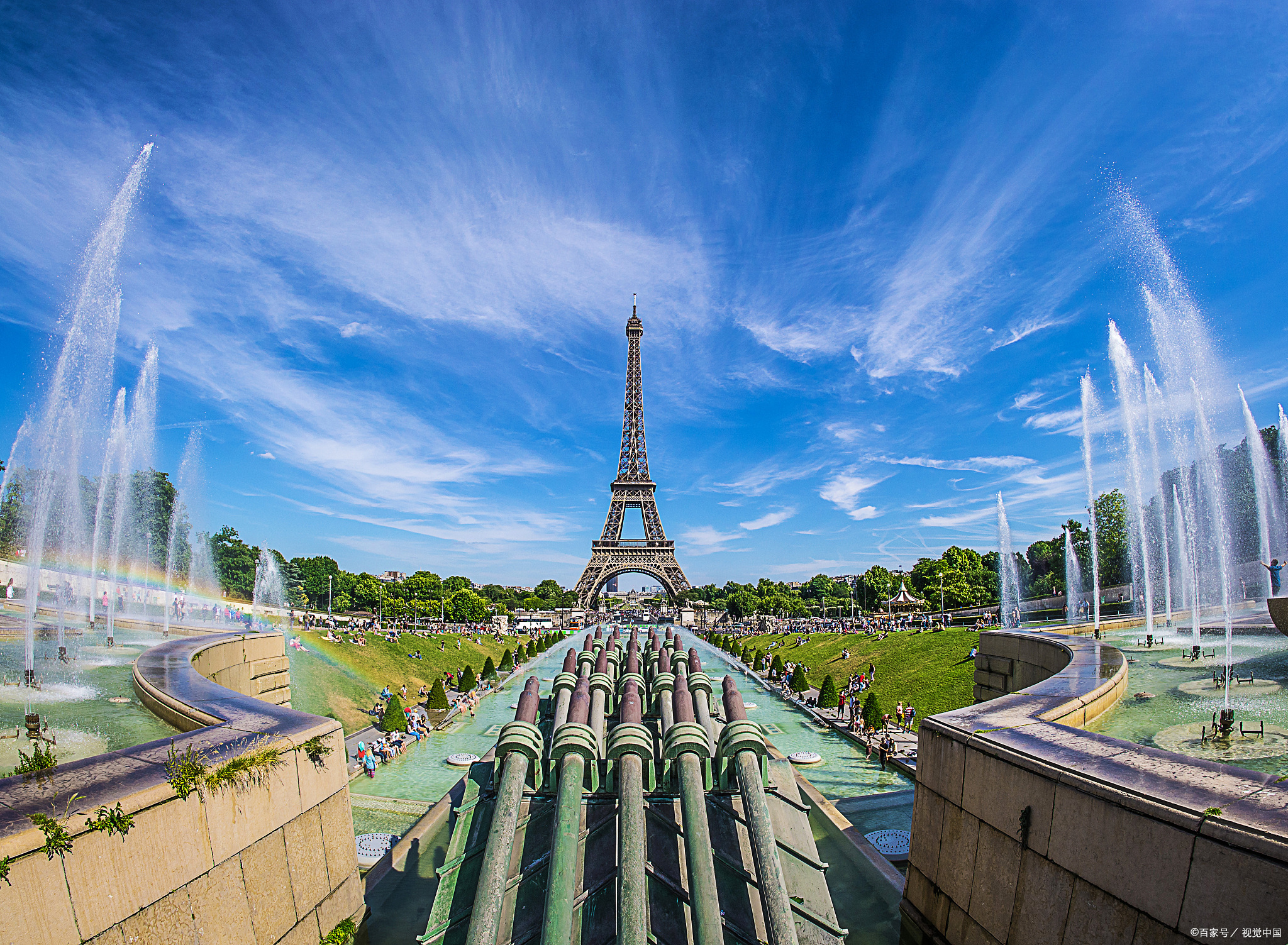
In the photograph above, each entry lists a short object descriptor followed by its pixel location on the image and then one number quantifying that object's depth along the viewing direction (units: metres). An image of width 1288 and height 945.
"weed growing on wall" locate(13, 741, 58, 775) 5.12
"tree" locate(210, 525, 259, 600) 65.38
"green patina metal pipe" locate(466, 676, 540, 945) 4.42
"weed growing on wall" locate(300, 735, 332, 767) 6.49
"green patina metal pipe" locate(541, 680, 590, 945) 4.27
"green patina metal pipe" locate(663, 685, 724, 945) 4.23
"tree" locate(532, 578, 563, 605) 150.62
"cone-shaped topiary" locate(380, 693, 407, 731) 19.12
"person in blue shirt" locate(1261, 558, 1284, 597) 14.54
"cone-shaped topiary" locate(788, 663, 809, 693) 29.55
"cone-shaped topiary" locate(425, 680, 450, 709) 24.23
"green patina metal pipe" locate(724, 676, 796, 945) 4.44
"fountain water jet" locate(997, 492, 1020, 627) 46.81
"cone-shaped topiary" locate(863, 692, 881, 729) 19.73
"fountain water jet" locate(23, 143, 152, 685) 15.29
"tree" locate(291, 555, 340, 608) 87.75
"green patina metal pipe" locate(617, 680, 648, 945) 4.24
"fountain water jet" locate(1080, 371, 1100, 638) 24.50
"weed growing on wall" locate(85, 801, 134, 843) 4.29
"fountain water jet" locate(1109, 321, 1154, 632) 22.12
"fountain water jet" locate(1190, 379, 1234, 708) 17.59
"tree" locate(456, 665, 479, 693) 28.06
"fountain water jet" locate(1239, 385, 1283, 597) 24.73
